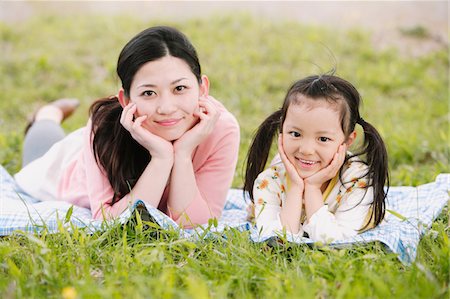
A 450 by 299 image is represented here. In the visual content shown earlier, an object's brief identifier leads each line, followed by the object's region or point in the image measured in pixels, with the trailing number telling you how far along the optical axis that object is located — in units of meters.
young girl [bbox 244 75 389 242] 2.68
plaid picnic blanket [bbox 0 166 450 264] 2.60
